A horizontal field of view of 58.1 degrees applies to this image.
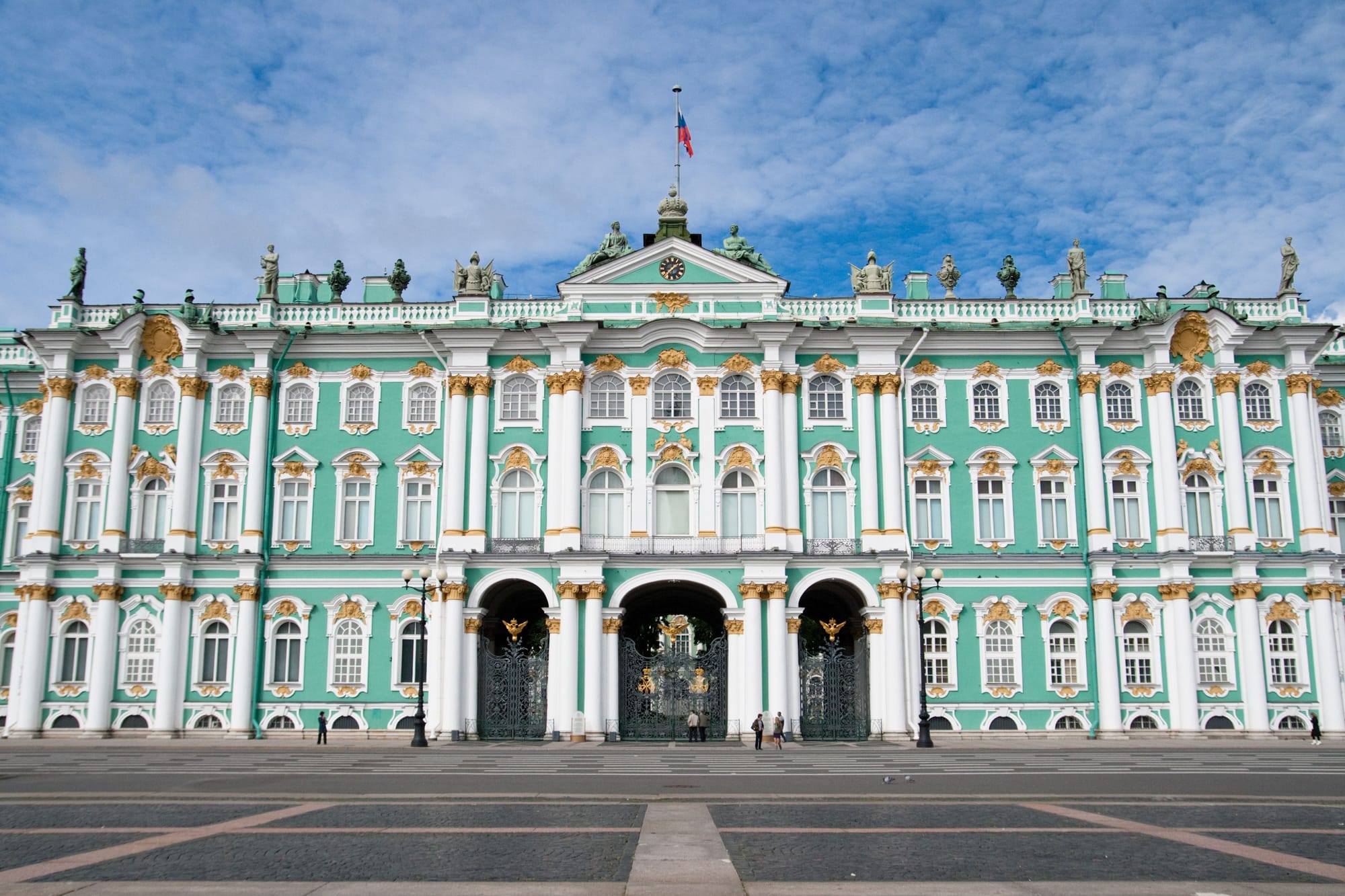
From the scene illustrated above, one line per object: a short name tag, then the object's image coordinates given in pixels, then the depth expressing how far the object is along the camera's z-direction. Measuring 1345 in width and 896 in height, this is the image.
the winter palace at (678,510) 44.12
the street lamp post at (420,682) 39.94
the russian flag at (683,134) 49.62
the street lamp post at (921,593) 39.34
